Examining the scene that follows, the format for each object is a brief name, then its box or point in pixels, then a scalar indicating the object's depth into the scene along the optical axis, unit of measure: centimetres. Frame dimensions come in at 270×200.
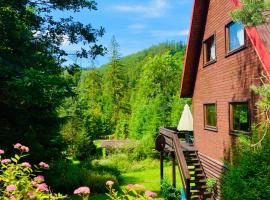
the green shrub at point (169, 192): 1200
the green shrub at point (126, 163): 2281
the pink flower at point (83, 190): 291
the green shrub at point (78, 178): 1446
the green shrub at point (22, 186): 329
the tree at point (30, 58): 717
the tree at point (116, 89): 4842
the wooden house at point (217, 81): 781
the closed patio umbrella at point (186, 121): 1427
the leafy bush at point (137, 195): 284
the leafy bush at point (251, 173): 563
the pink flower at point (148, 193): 281
